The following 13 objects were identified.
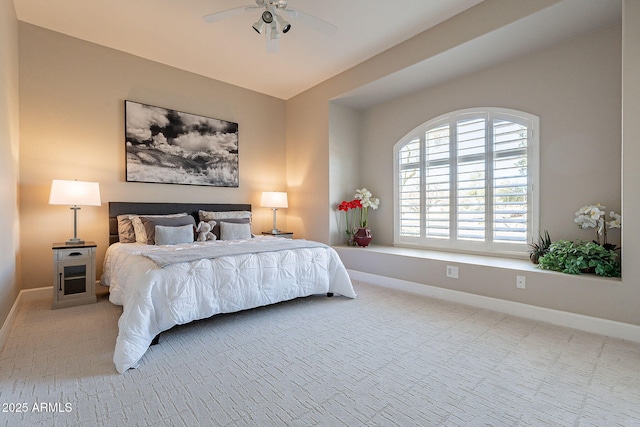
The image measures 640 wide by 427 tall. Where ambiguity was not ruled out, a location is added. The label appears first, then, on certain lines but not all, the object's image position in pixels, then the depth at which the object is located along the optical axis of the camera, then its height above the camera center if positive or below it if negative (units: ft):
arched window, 11.20 +1.14
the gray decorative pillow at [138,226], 11.75 -0.65
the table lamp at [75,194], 10.28 +0.56
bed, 7.17 -1.84
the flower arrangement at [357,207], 15.44 +0.02
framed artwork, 13.08 +2.97
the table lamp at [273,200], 16.19 +0.52
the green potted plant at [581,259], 8.52 -1.48
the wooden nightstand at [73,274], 10.18 -2.24
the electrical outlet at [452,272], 11.13 -2.33
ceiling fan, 8.65 +5.68
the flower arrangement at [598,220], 9.04 -0.34
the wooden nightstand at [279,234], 15.96 -1.30
